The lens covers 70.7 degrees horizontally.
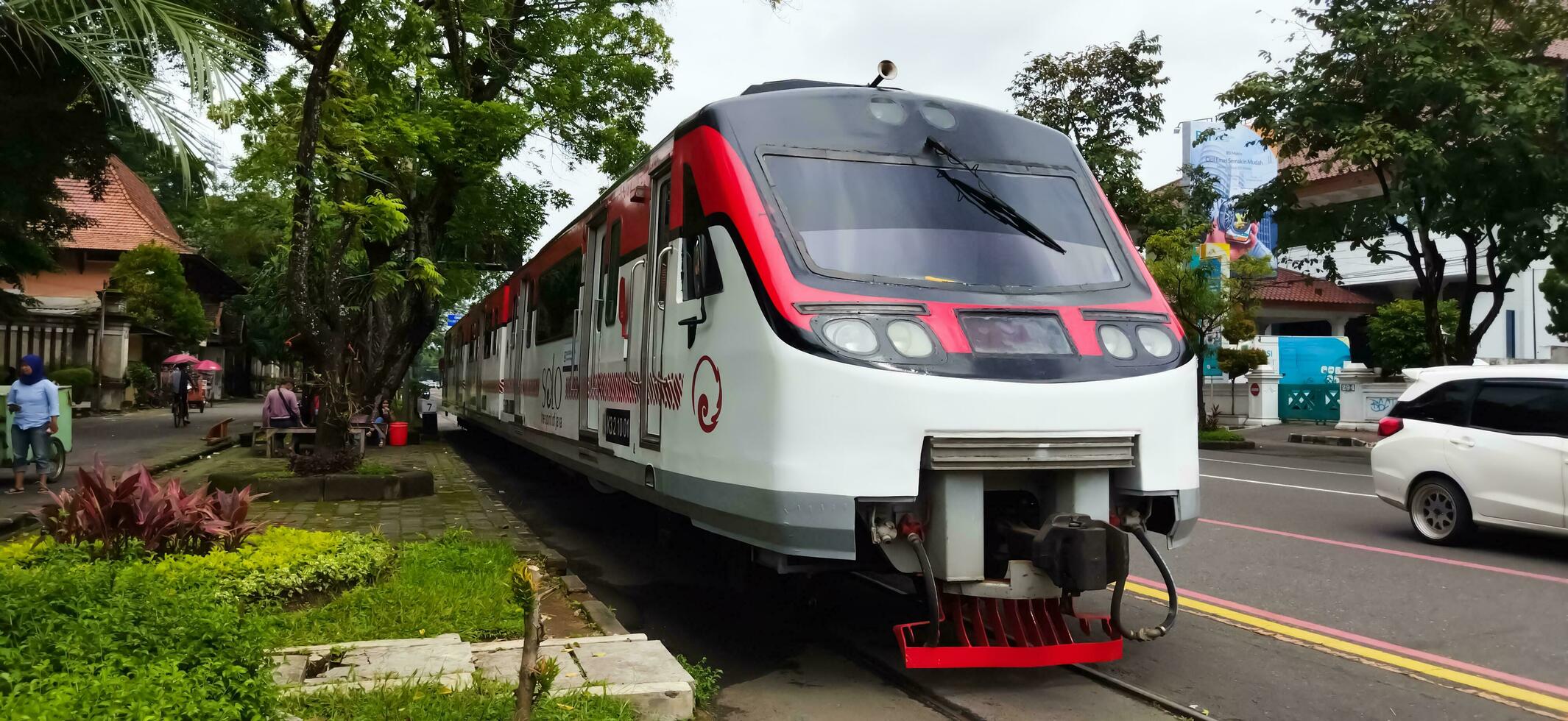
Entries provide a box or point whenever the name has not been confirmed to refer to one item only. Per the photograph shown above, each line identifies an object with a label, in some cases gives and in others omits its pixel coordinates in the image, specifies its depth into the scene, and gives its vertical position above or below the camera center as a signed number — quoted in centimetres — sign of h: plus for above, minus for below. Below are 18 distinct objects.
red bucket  2239 -90
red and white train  474 +15
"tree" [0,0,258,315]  455 +145
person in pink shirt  1747 -33
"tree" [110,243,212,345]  3506 +312
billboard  3388 +754
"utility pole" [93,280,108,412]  3069 +65
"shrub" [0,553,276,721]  321 -87
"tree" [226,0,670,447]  1131 +352
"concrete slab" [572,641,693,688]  457 -116
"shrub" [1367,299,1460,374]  2780 +179
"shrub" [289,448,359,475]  1205 -82
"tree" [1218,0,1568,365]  1568 +443
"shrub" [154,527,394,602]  554 -97
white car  862 -39
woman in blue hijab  1247 -34
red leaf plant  606 -74
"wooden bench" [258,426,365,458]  1497 -67
